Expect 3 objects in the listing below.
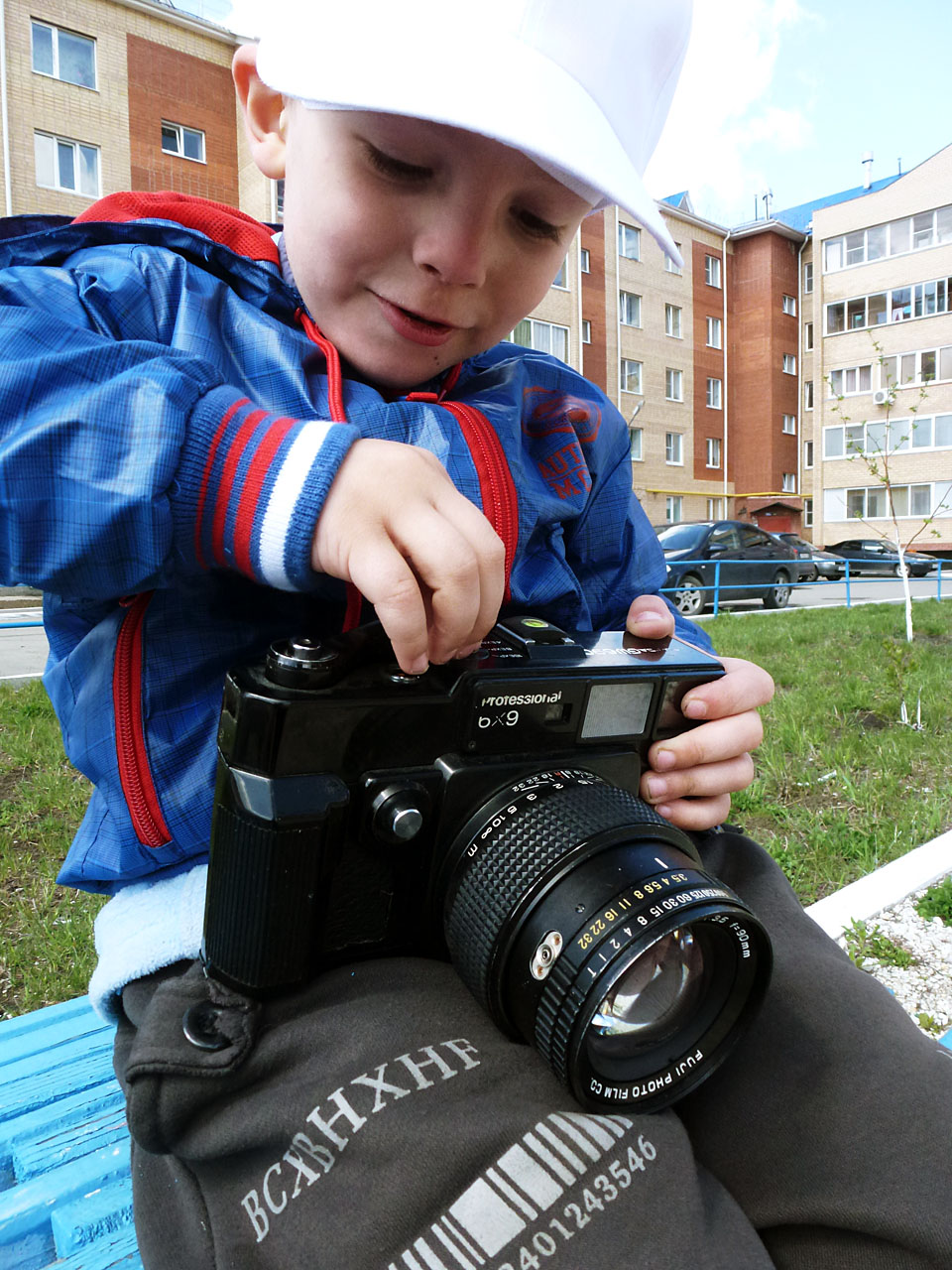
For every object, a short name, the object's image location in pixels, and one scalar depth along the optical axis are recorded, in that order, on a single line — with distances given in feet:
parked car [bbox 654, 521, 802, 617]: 33.45
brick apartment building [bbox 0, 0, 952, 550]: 64.95
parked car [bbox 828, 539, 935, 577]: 55.71
